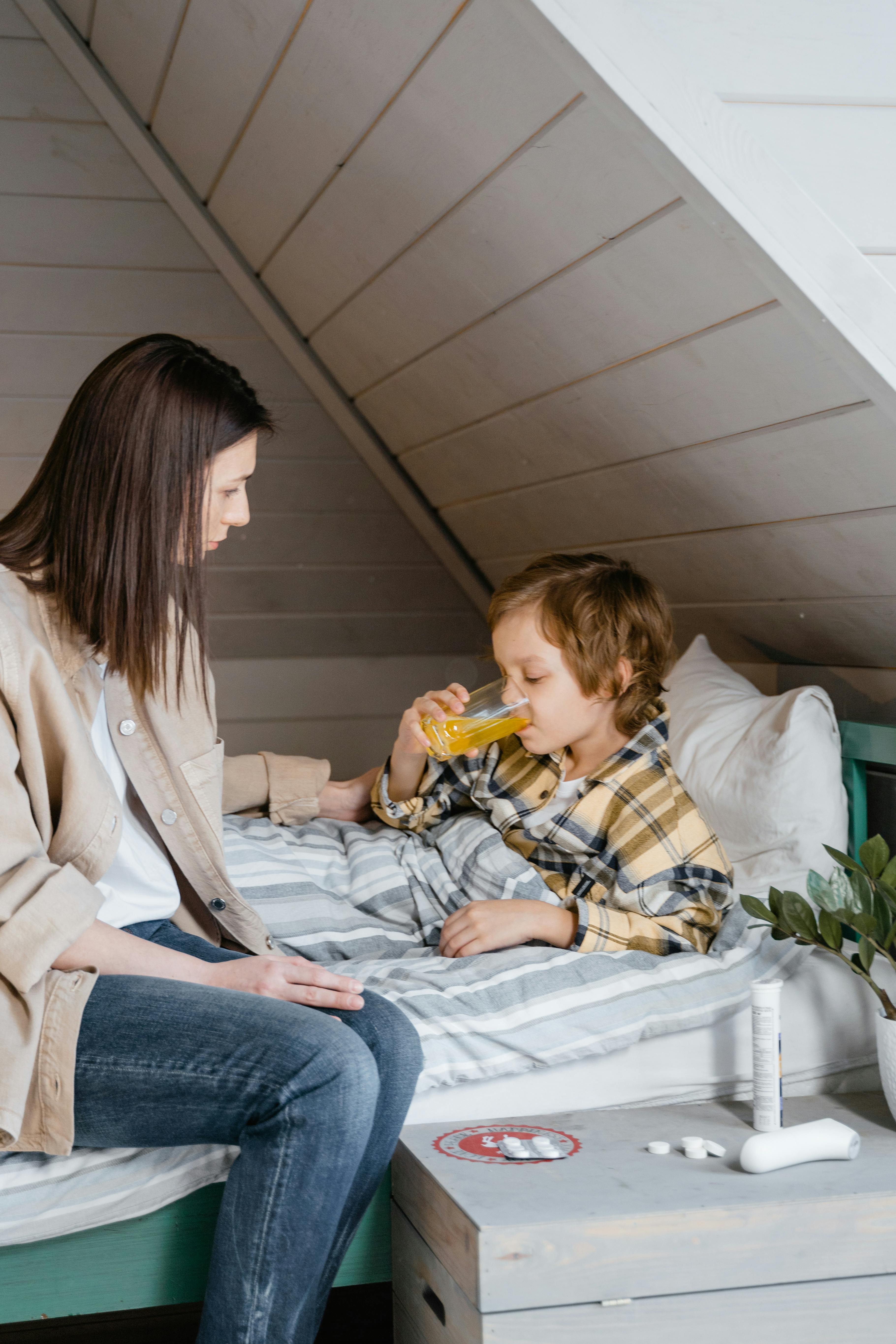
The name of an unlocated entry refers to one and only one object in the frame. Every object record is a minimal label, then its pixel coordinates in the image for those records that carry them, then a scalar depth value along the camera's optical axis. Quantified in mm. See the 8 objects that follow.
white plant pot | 1223
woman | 1001
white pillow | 1648
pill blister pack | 1126
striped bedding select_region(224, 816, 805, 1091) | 1240
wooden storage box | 991
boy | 1423
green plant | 1254
